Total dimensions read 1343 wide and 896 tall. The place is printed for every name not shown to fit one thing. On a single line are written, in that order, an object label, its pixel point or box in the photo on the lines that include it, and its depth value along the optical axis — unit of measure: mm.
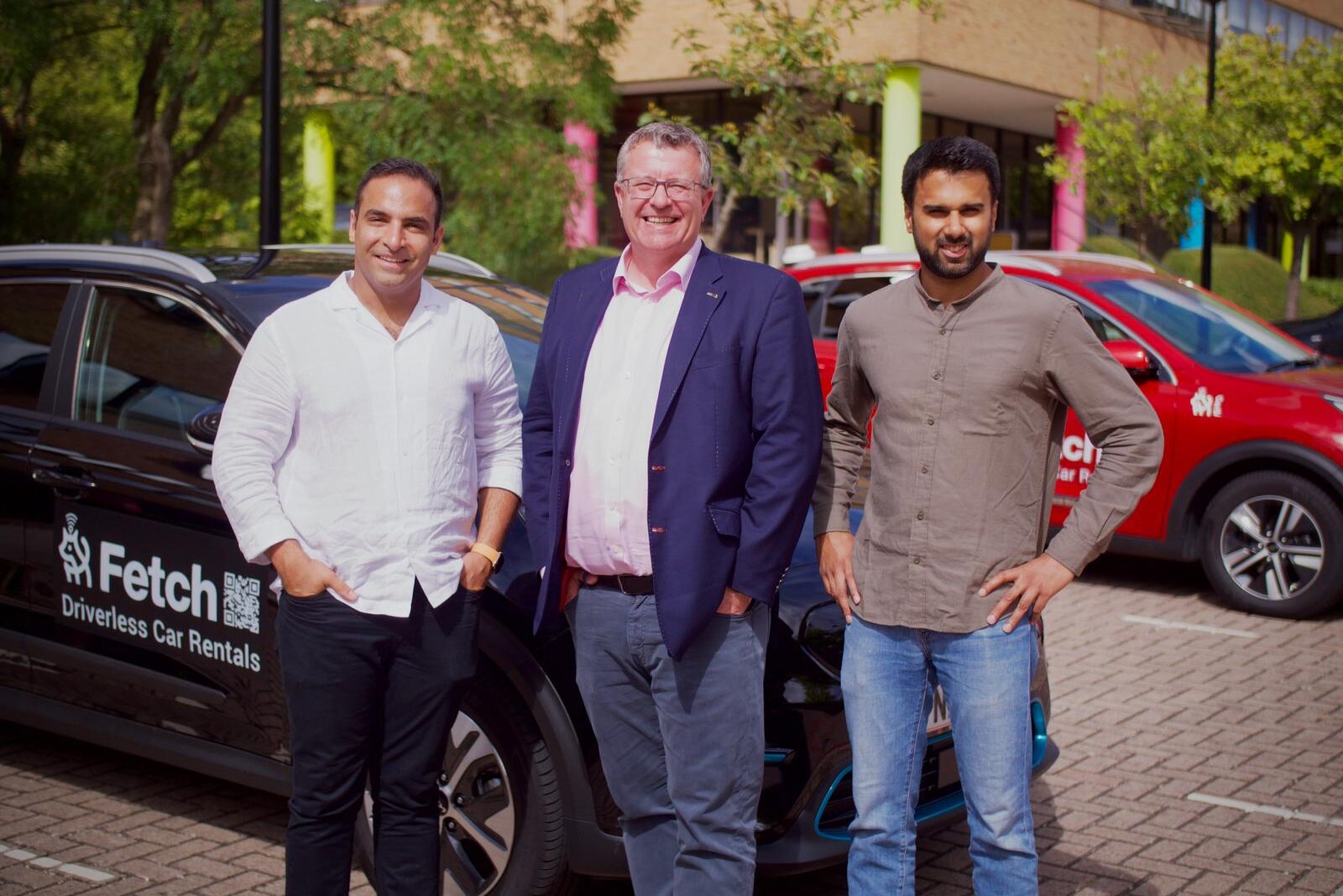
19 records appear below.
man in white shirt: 3129
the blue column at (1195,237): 32625
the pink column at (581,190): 11914
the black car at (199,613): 3588
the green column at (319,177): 13641
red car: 7348
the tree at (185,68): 11039
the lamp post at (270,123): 7660
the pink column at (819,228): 26828
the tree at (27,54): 10773
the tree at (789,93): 10953
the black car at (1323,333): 16453
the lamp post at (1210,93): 16319
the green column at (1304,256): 39316
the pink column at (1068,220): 27812
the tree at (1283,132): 18391
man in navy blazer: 2975
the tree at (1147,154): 19062
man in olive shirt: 2957
